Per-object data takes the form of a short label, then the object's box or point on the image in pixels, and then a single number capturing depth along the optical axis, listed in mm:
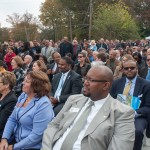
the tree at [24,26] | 44562
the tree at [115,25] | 31438
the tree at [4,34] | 42844
